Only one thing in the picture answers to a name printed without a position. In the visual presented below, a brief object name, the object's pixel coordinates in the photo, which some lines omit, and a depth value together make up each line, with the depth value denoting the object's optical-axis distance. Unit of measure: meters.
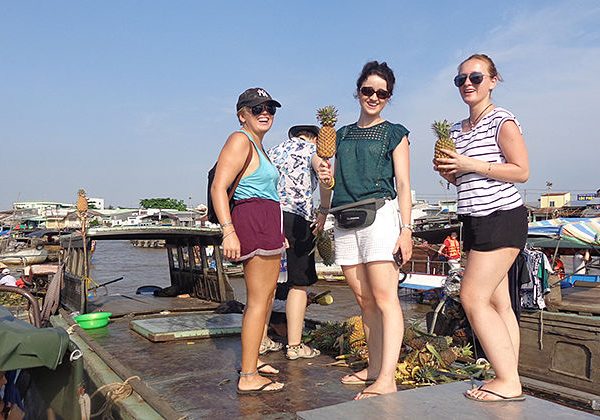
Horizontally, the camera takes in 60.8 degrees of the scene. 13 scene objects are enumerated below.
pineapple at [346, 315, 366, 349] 4.81
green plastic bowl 6.71
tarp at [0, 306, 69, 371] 2.82
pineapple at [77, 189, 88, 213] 8.43
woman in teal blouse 3.32
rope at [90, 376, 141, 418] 3.66
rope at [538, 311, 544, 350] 6.71
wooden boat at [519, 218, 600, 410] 6.18
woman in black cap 3.37
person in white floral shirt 4.68
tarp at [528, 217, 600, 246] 9.90
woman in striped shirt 2.84
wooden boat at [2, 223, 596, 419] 3.40
